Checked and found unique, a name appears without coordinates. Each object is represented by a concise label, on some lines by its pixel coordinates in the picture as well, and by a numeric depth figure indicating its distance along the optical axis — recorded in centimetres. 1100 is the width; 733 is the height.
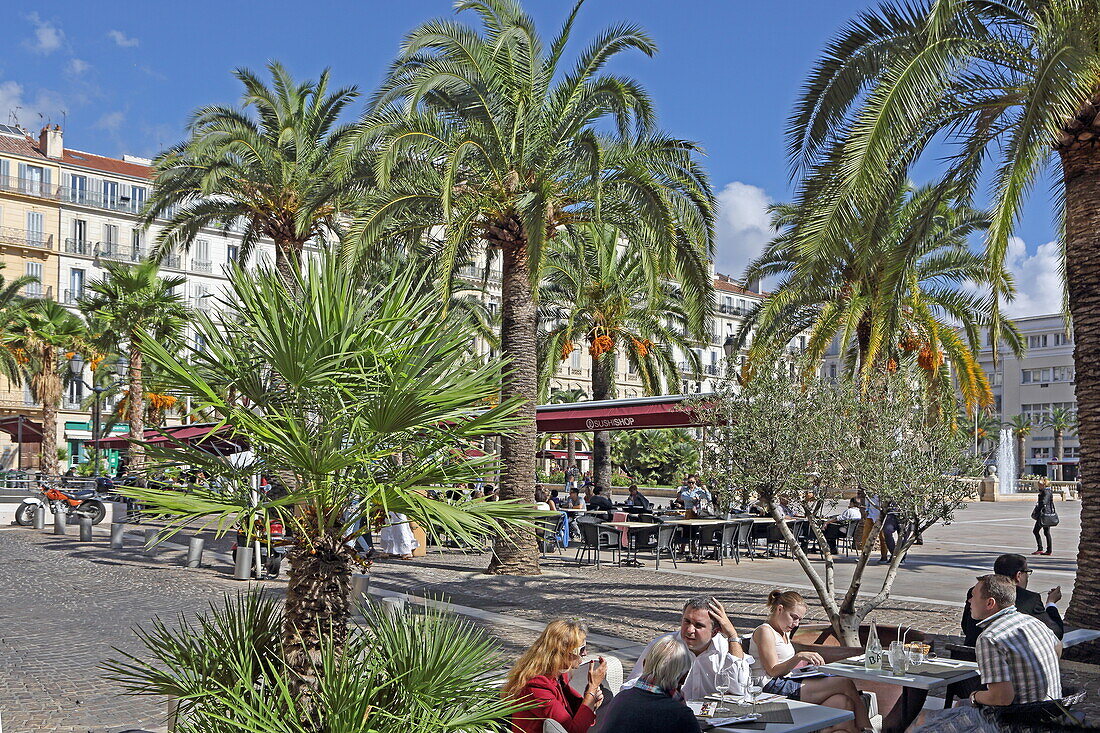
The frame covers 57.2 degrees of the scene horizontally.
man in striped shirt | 558
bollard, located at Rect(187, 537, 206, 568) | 1667
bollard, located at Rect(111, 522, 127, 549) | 1970
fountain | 5697
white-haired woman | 460
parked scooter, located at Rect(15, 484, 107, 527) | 2466
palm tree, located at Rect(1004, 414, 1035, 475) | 9450
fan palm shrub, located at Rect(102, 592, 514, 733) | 412
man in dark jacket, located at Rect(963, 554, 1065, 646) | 745
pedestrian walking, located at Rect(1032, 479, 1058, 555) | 2023
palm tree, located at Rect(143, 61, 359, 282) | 2041
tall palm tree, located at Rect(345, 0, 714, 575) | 1534
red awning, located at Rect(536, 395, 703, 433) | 1778
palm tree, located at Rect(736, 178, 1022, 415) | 2048
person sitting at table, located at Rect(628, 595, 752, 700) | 617
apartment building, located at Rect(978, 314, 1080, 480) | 9862
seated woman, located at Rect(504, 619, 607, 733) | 505
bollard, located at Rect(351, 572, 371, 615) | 962
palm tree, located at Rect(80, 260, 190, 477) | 3023
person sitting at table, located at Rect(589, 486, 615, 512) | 2269
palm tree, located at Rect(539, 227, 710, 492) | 2788
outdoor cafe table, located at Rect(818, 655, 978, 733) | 627
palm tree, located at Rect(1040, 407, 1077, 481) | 9125
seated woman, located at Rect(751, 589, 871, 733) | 625
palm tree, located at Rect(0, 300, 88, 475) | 3831
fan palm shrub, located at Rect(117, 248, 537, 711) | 424
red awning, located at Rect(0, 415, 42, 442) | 3622
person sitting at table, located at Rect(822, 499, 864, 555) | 1933
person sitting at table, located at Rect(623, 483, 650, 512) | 2317
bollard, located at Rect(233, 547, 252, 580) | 1531
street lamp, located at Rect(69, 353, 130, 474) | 2575
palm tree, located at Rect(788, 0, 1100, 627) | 927
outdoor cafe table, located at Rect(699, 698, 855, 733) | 538
